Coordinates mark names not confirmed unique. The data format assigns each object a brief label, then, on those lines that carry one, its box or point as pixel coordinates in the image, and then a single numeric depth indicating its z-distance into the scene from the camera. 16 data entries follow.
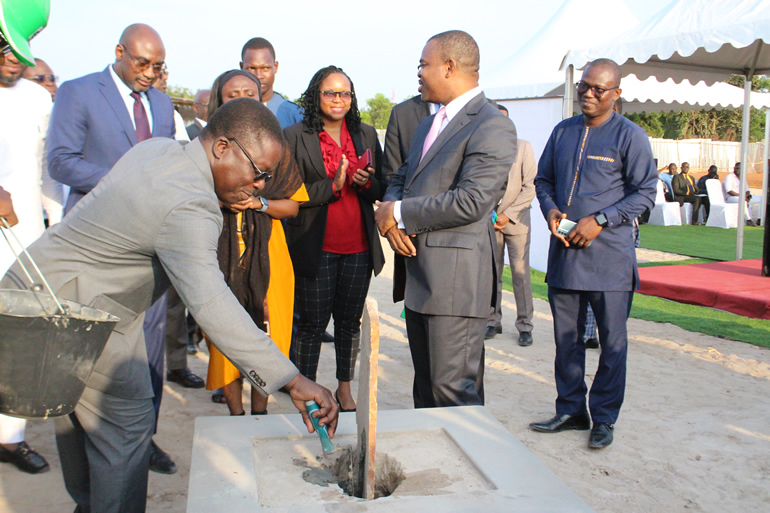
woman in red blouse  3.83
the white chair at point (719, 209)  15.71
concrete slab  1.75
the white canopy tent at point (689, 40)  7.12
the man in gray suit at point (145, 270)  1.86
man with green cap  3.27
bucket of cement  1.68
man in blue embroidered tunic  3.65
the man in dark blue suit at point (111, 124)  3.14
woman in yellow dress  3.39
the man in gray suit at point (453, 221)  2.91
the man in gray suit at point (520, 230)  5.74
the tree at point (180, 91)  36.60
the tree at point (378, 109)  32.47
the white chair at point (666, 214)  16.30
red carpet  6.89
